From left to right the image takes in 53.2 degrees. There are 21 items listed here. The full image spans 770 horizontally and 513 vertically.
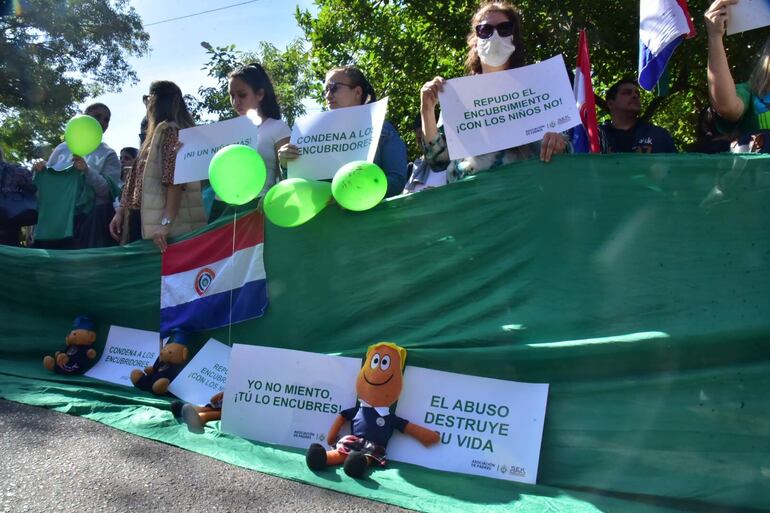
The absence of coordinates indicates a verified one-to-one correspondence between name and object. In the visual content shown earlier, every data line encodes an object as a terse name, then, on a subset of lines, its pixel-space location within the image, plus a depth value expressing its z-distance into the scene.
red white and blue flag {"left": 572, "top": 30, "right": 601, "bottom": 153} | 4.02
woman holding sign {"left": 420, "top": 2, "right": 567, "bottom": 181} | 3.76
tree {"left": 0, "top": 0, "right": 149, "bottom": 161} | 23.27
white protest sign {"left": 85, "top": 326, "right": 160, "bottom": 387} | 4.92
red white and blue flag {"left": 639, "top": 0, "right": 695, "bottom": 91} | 3.47
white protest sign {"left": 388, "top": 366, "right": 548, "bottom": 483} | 3.18
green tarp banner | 2.94
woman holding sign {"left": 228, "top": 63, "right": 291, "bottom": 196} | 4.71
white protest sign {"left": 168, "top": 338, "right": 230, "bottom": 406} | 4.36
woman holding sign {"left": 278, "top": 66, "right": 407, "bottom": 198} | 4.25
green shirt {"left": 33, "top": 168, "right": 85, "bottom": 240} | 5.95
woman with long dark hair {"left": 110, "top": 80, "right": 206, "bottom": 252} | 4.90
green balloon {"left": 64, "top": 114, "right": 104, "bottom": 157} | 5.46
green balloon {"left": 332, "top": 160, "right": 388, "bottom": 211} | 3.71
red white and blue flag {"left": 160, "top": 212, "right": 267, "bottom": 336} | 4.38
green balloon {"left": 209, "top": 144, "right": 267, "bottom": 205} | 4.04
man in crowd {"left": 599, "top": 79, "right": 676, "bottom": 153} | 4.66
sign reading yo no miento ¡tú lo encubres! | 3.64
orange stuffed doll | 3.27
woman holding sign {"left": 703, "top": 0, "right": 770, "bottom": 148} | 3.24
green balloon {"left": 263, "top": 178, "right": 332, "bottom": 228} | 3.90
